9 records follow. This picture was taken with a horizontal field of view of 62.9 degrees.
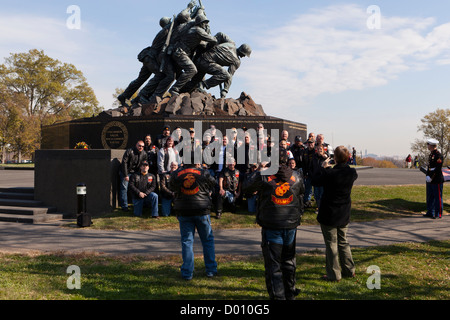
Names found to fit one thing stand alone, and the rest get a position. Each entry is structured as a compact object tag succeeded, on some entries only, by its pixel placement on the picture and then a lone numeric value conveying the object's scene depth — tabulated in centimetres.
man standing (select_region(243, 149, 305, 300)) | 443
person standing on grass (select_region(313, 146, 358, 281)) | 520
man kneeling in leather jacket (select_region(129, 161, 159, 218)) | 1022
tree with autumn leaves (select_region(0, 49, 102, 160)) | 4438
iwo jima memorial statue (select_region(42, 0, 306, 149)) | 1521
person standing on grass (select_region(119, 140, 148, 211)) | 1071
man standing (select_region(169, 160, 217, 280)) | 537
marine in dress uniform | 1012
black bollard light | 927
